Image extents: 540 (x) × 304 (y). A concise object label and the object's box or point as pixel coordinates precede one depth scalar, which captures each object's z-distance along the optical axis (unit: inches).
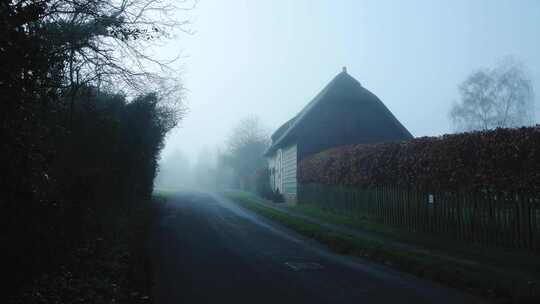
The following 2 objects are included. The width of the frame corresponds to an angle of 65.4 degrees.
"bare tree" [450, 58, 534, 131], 1982.0
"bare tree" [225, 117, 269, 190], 2869.1
